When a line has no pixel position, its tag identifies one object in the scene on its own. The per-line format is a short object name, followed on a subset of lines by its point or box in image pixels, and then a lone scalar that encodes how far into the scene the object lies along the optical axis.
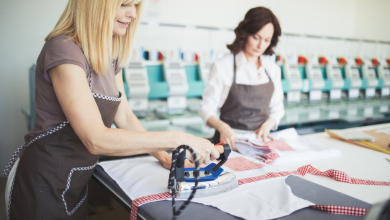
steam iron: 1.00
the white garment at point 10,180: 1.19
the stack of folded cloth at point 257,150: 1.46
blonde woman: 0.99
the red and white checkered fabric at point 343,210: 0.95
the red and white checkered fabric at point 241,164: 1.35
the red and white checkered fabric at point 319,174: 0.95
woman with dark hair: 2.06
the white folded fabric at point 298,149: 1.52
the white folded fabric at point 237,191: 0.94
